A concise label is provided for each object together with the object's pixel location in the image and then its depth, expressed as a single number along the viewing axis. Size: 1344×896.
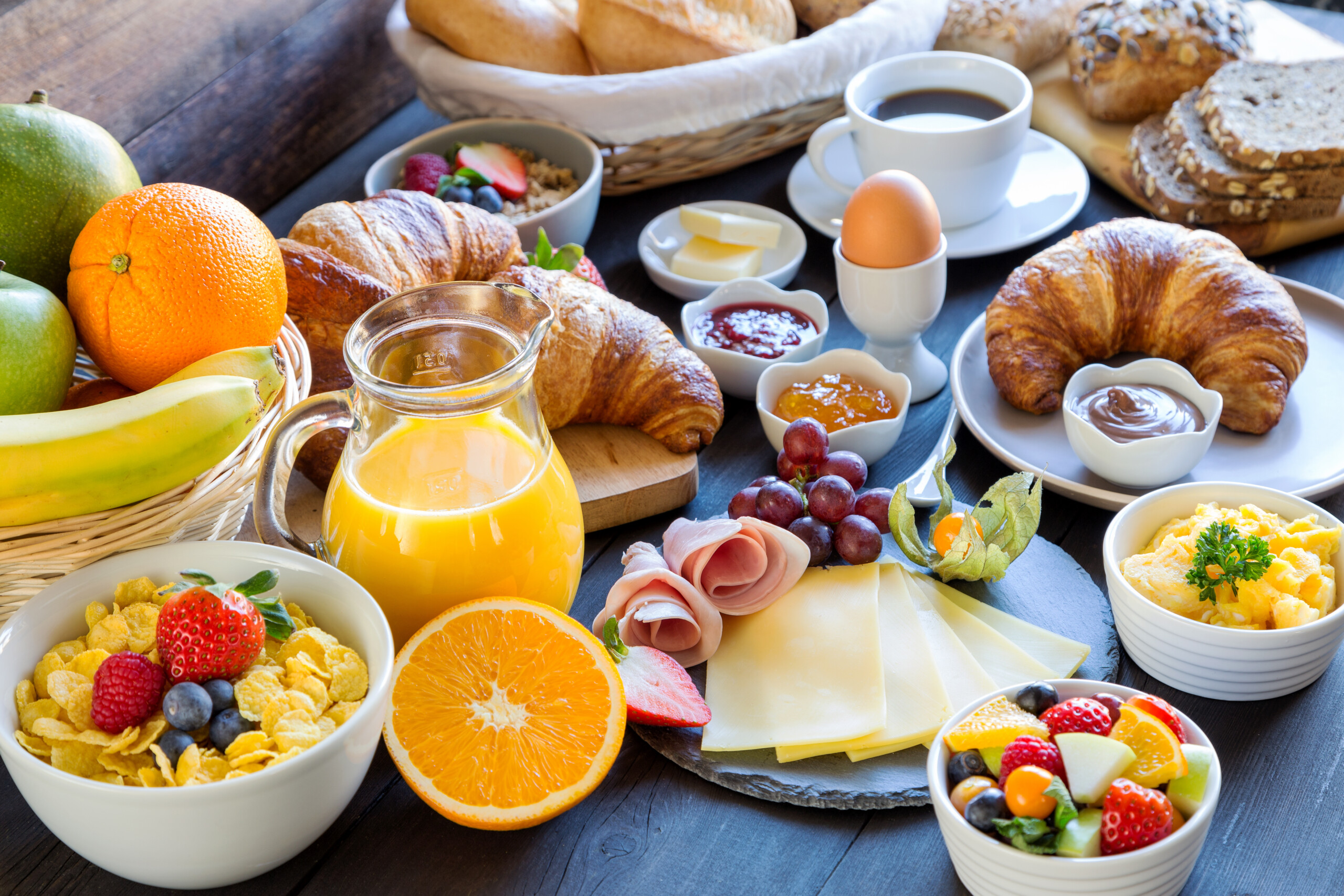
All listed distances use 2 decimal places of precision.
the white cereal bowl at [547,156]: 1.64
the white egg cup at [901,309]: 1.37
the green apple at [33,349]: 0.94
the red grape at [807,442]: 1.23
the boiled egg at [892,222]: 1.33
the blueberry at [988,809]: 0.77
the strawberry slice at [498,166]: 1.69
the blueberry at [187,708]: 0.80
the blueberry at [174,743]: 0.79
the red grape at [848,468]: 1.21
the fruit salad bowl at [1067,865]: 0.75
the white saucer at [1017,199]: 1.67
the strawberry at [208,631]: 0.81
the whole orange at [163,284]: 0.99
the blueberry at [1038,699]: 0.86
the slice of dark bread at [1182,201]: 1.63
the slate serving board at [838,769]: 0.93
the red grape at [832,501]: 1.17
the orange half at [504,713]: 0.87
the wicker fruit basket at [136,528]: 0.91
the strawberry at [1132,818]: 0.74
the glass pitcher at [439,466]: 0.93
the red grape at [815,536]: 1.15
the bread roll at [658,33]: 1.77
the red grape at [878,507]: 1.18
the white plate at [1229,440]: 1.25
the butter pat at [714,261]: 1.61
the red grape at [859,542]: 1.13
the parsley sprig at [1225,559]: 0.96
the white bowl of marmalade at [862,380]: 1.28
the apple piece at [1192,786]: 0.77
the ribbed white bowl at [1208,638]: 0.95
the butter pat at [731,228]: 1.65
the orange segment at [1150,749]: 0.78
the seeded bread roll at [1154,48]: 1.82
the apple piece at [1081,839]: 0.75
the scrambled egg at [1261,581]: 0.96
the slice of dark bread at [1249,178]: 1.61
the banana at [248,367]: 0.98
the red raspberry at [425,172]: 1.67
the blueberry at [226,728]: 0.80
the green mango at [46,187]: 1.07
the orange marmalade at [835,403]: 1.34
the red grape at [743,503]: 1.20
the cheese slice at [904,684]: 0.96
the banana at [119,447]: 0.87
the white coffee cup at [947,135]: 1.60
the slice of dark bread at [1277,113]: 1.60
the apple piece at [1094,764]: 0.77
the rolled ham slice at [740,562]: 1.08
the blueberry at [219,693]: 0.82
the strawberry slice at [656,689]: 0.96
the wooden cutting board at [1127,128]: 1.65
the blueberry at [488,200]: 1.64
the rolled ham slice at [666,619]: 1.05
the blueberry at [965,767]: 0.82
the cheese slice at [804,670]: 0.97
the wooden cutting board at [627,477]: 1.26
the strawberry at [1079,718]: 0.81
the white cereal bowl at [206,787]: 0.76
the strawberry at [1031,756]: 0.78
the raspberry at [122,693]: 0.80
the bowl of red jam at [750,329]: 1.43
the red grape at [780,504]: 1.18
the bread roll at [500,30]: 1.77
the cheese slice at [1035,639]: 1.04
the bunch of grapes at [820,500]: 1.14
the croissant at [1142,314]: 1.32
